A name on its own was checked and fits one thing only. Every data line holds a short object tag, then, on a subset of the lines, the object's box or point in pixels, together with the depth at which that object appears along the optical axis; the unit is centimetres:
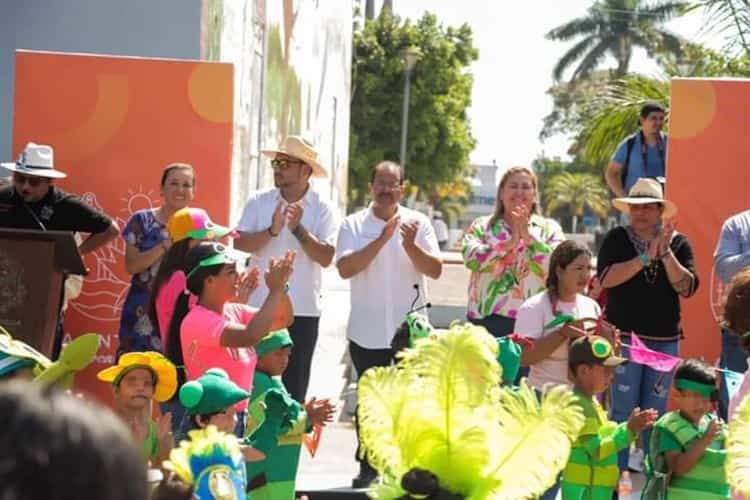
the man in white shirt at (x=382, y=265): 1077
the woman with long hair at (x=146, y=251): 1072
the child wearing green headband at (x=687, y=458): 819
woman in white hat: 1075
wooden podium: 1010
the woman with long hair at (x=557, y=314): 943
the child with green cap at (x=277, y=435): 785
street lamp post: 4377
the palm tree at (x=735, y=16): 1670
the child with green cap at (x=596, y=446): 834
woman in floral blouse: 1040
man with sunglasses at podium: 1070
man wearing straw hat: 1068
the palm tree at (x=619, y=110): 1817
